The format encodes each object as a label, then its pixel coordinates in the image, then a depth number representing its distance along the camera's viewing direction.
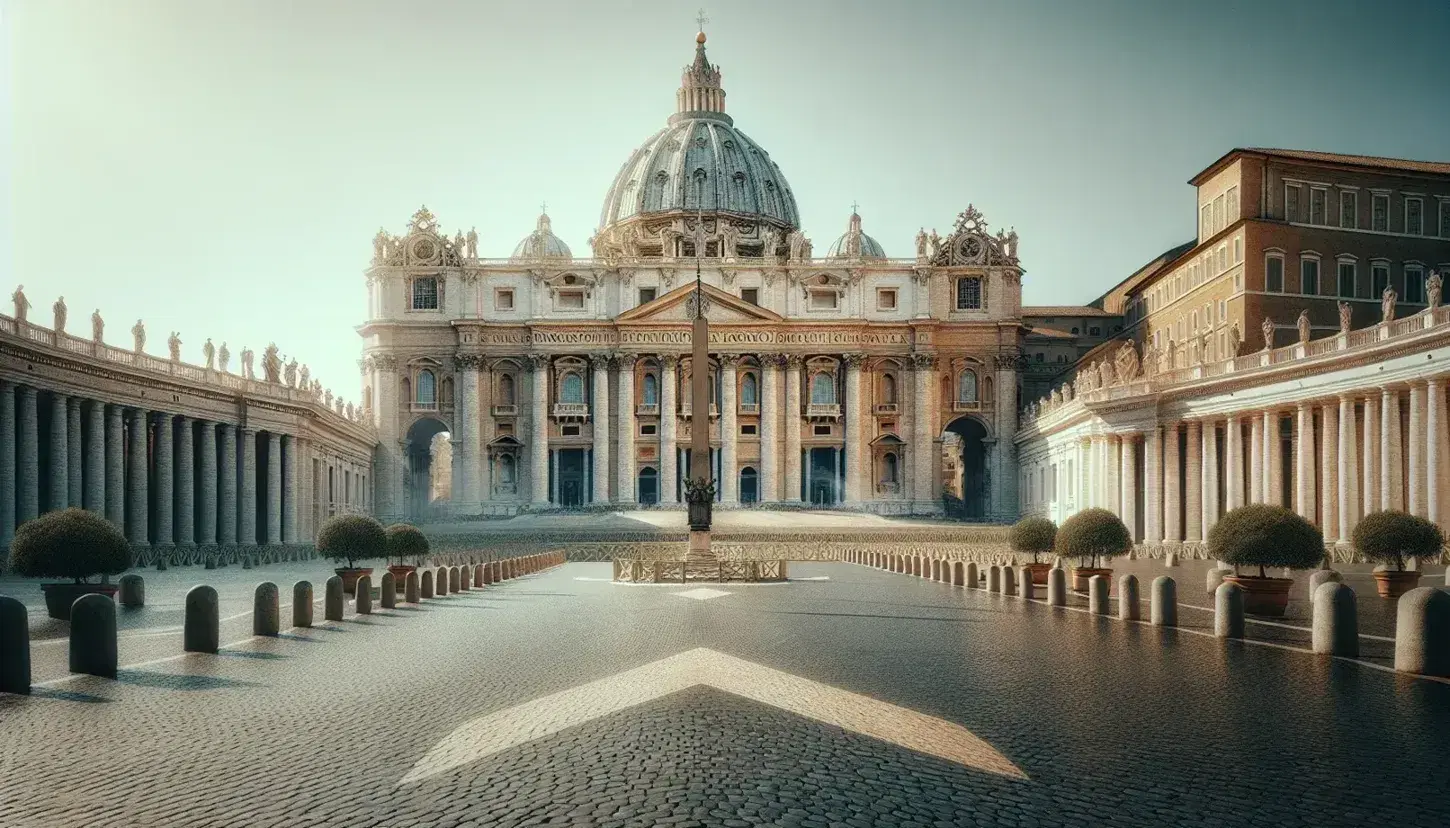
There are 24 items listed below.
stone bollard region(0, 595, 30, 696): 14.88
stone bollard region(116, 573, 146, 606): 28.19
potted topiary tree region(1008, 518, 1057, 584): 35.41
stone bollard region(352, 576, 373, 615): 26.26
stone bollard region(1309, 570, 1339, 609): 26.34
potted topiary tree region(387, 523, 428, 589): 36.06
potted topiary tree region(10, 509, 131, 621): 26.56
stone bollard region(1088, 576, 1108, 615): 26.55
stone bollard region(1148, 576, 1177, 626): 23.41
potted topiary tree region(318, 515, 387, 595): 33.47
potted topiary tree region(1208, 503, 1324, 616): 25.48
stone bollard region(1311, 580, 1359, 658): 18.52
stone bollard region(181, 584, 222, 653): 19.19
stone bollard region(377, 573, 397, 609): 28.09
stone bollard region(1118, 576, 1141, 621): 24.83
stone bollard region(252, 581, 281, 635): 21.69
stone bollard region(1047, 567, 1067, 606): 28.89
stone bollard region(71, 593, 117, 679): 16.42
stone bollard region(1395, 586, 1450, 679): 16.31
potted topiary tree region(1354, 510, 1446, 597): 29.97
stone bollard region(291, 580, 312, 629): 23.38
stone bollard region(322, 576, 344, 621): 24.73
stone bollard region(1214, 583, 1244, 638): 21.07
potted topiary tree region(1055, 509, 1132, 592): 33.09
